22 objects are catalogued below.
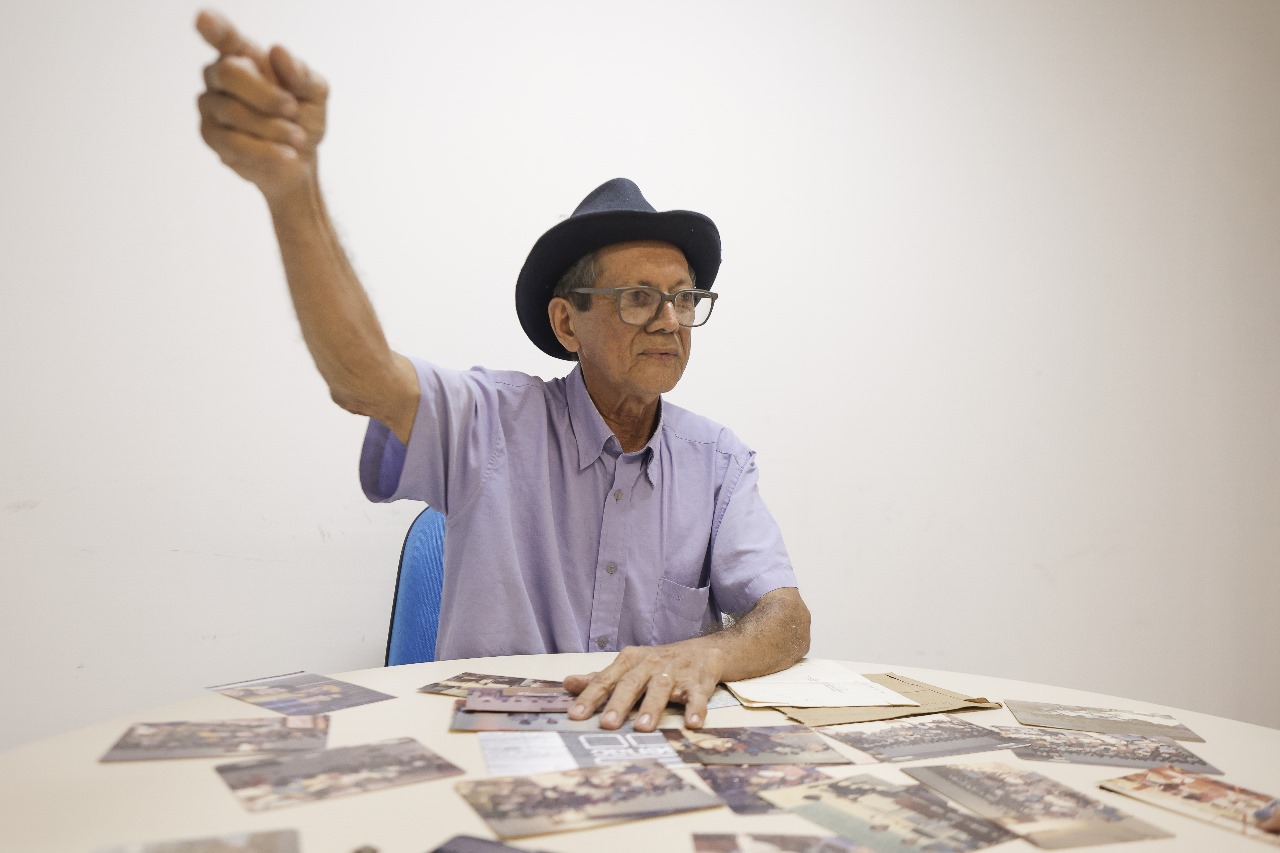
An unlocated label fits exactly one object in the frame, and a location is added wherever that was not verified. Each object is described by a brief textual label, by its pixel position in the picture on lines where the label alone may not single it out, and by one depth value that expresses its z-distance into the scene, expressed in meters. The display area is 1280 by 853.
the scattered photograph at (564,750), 0.86
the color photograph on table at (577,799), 0.72
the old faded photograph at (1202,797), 0.82
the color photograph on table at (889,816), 0.74
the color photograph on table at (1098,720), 1.14
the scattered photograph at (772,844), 0.70
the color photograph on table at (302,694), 1.02
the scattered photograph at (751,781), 0.79
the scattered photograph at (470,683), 1.13
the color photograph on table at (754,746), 0.93
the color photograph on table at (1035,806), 0.77
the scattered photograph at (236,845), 0.63
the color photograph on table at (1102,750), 1.00
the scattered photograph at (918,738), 0.99
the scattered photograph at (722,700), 1.18
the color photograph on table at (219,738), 0.84
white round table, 0.67
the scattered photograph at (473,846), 0.65
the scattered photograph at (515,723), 0.97
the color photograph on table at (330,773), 0.75
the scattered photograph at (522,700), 1.05
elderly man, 1.39
